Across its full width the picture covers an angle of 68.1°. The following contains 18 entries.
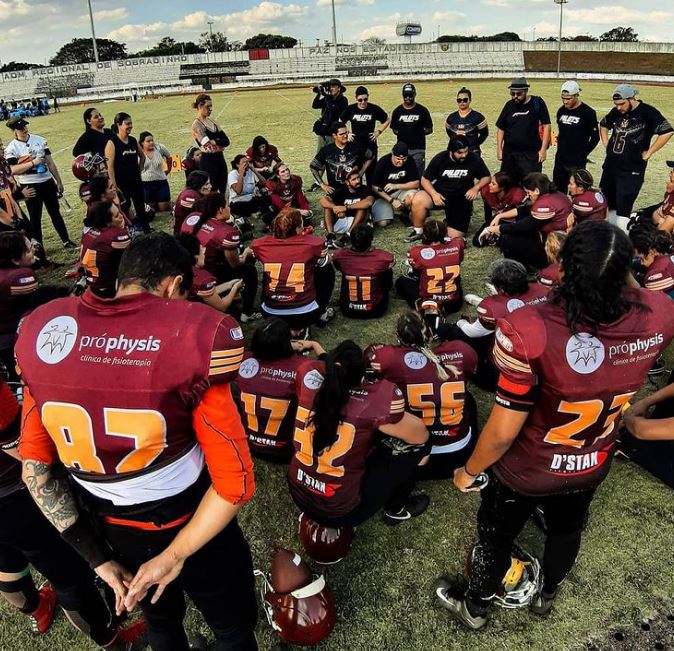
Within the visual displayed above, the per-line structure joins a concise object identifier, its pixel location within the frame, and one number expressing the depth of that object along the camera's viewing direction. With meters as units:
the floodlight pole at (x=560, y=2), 42.70
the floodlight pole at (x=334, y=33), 62.88
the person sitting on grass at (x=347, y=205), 8.78
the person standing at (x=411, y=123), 9.98
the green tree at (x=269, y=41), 98.38
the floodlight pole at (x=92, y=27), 55.38
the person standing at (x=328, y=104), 11.31
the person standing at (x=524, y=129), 8.84
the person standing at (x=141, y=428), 1.62
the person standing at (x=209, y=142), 9.42
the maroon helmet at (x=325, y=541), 3.25
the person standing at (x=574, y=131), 8.40
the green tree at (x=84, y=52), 95.38
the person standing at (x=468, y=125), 9.35
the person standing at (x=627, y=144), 7.75
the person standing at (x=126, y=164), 8.63
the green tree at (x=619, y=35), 85.45
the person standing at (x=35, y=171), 8.20
